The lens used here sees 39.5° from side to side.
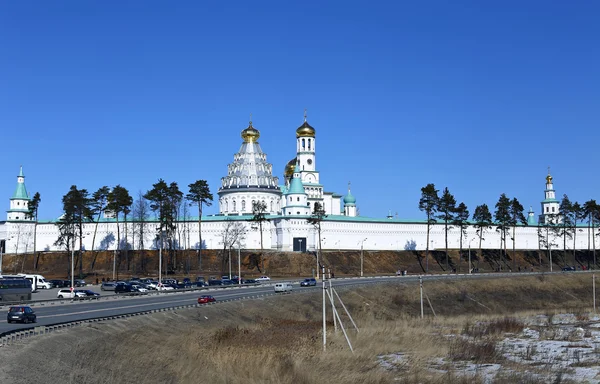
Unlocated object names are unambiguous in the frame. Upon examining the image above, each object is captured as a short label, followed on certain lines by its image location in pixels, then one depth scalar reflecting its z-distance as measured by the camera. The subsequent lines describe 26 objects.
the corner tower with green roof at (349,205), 178.25
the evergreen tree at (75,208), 119.12
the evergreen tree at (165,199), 118.12
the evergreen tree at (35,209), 133.12
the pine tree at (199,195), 124.25
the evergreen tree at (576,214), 152.25
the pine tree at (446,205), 136.31
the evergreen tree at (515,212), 145.00
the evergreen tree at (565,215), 152.54
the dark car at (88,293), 70.88
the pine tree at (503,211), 143.88
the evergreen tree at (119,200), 120.12
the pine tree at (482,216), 142.38
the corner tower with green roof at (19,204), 144.12
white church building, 140.25
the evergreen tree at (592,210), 149.25
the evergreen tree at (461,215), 138.50
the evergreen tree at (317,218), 131.12
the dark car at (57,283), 95.34
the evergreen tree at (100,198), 124.44
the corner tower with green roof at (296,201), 140.50
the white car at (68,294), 70.69
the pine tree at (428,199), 134.88
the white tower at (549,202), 191.18
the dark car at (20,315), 42.72
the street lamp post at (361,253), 121.90
